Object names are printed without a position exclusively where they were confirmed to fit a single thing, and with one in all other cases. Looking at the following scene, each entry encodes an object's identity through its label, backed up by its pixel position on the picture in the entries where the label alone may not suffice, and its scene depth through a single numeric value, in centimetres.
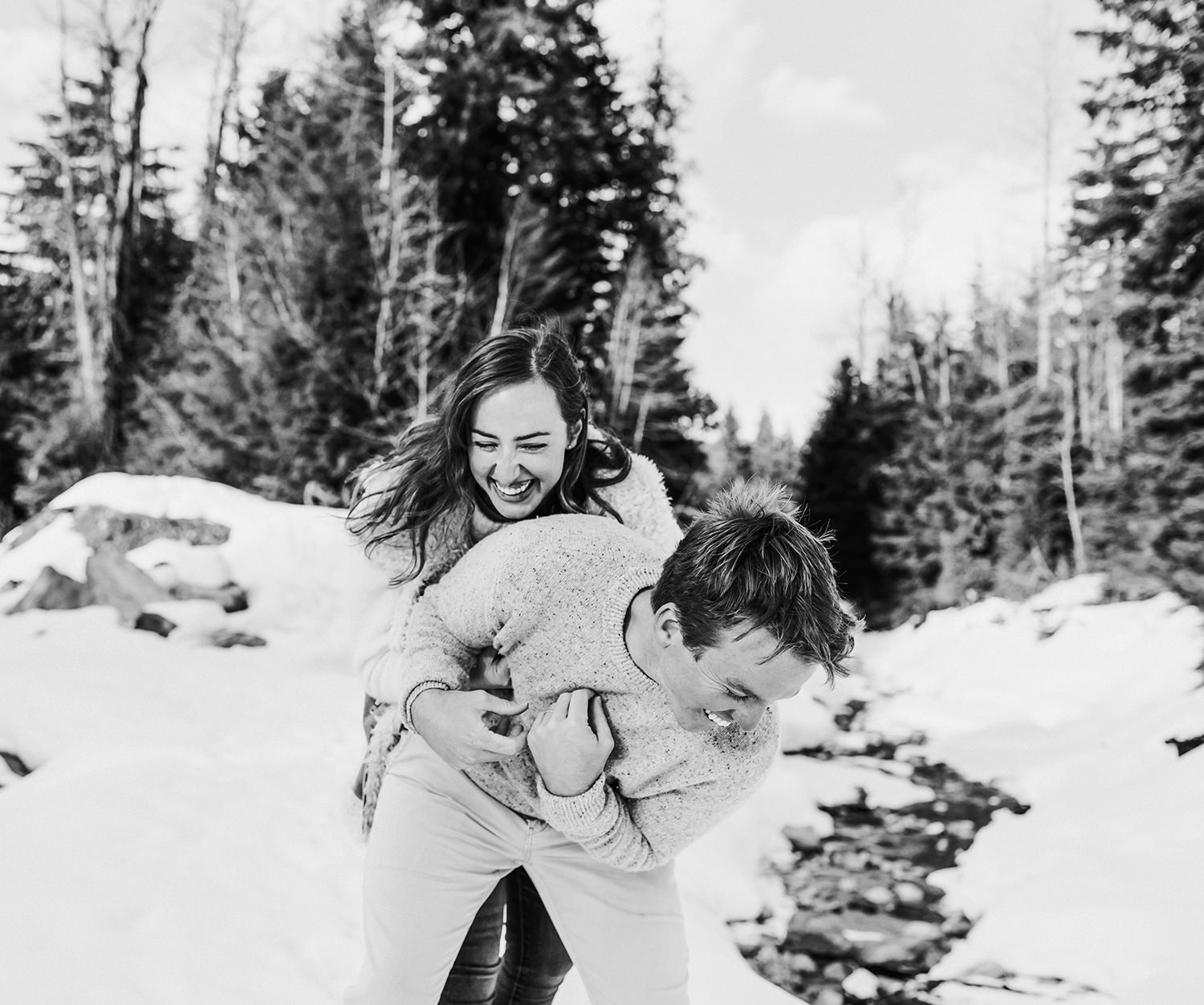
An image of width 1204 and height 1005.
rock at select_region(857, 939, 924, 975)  435
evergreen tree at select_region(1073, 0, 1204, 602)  1034
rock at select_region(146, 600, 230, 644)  685
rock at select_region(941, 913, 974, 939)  470
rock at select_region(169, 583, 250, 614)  731
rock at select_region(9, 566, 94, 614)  673
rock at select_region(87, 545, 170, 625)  691
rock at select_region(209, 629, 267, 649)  689
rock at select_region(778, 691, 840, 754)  859
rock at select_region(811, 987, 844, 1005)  405
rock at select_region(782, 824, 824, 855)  602
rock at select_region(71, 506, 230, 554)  786
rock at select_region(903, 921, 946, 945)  466
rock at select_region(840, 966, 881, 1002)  413
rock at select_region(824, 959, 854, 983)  430
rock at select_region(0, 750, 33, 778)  398
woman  192
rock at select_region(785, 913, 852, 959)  456
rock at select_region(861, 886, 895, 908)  520
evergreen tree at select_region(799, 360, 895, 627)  2195
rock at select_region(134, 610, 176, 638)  668
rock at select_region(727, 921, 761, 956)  450
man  137
